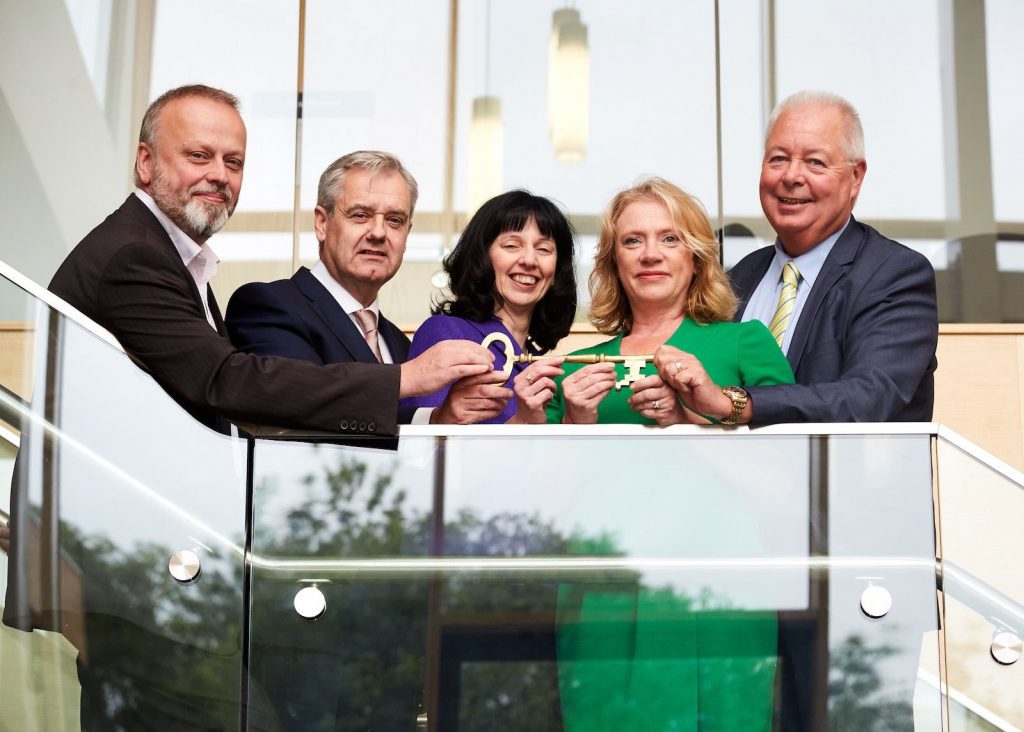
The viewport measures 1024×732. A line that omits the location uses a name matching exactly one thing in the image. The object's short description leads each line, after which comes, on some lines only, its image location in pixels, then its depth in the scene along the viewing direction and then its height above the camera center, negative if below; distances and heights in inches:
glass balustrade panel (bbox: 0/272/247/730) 118.0 -7.6
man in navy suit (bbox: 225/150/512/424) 144.8 +16.8
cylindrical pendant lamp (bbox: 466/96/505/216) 264.4 +51.6
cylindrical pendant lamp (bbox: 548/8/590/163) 265.7 +63.0
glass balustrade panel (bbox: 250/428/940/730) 119.3 -9.9
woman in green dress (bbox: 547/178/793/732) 119.5 -13.8
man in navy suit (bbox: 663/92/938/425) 132.6 +16.2
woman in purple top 150.6 +17.1
